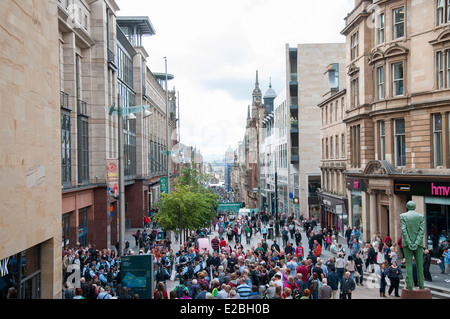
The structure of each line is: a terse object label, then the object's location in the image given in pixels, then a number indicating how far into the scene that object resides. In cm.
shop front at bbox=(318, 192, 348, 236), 3888
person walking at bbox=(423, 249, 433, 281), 2002
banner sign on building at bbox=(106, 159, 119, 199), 2292
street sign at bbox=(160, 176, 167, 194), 4309
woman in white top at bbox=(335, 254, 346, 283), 1906
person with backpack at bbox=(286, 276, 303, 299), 1454
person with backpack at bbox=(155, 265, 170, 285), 1814
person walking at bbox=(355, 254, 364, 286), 2013
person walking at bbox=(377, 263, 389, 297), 1800
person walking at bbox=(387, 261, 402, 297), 1770
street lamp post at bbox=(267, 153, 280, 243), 3905
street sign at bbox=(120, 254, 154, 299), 1491
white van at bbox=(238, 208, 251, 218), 5748
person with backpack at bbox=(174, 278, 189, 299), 1388
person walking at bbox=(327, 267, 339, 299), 1630
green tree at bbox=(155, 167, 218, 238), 3177
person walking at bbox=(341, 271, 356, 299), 1600
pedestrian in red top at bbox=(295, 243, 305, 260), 2272
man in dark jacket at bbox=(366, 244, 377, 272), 2244
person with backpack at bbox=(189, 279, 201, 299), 1439
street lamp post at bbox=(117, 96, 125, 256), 1806
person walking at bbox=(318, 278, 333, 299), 1380
